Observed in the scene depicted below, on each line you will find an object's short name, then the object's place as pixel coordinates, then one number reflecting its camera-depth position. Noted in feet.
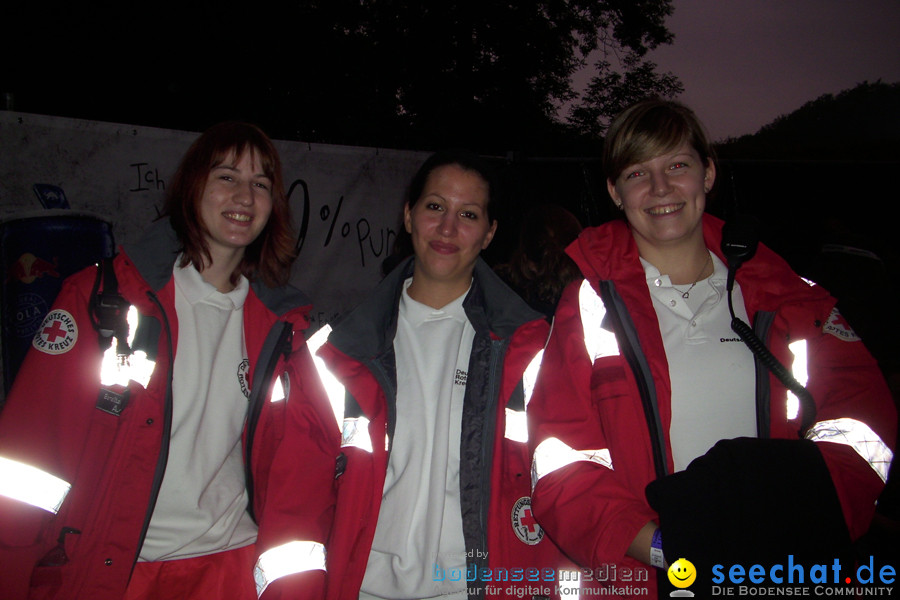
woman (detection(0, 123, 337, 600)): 4.96
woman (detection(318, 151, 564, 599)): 5.64
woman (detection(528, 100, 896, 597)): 3.99
